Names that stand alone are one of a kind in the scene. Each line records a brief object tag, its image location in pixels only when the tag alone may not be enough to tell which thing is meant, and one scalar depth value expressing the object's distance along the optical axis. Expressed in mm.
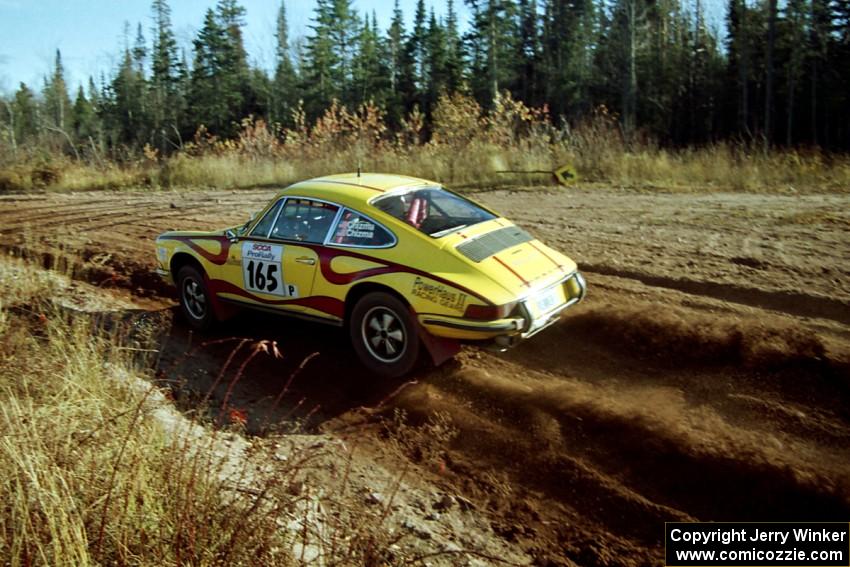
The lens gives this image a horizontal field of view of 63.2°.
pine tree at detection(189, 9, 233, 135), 58562
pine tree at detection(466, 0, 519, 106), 47875
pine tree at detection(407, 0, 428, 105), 59250
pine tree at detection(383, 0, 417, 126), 58219
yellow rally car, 5516
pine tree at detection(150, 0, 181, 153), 60531
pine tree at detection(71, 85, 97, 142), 63031
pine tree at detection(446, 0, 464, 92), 54406
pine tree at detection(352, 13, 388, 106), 58344
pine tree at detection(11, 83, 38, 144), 57219
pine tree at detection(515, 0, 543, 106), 53125
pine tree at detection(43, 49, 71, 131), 63300
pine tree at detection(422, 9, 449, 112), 56906
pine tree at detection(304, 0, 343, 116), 58312
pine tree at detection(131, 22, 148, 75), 62800
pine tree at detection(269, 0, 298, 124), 59781
